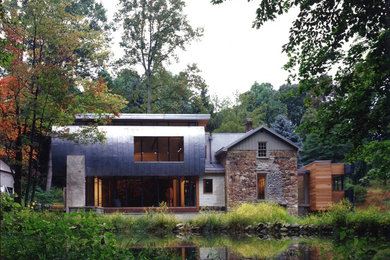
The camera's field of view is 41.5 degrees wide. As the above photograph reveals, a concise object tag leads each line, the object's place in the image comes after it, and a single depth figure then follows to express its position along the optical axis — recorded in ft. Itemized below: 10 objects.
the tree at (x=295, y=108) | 191.40
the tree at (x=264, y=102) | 170.39
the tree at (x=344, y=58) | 41.86
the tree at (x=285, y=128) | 145.59
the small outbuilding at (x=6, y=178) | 100.47
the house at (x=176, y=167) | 104.06
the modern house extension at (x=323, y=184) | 107.65
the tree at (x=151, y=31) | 121.39
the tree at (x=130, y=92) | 124.47
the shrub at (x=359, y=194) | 122.66
